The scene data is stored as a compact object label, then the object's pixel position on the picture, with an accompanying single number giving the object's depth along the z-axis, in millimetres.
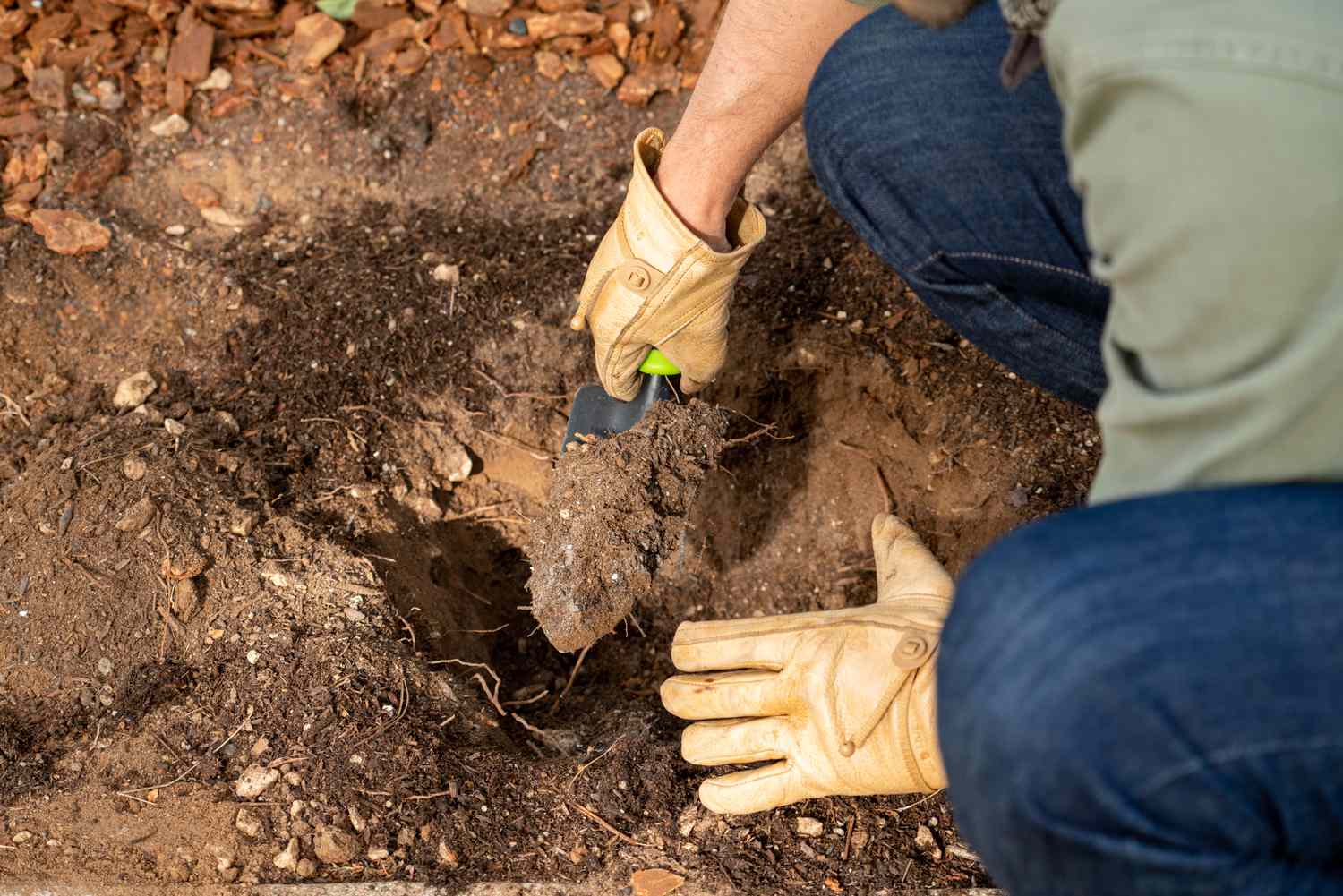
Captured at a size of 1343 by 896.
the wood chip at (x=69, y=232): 2260
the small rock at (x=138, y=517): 1778
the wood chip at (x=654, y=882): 1470
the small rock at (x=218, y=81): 2570
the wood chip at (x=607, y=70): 2594
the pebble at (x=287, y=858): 1483
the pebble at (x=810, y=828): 1561
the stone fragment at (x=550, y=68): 2617
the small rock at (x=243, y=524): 1807
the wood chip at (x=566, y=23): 2590
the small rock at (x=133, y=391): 2066
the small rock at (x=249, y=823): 1509
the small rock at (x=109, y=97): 2521
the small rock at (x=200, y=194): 2426
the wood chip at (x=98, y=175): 2395
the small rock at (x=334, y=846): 1492
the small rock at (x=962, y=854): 1531
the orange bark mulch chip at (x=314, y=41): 2574
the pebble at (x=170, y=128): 2512
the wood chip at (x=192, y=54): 2551
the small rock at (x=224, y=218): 2406
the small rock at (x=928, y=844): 1535
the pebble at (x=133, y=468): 1834
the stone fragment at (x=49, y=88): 2475
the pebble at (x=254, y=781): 1557
